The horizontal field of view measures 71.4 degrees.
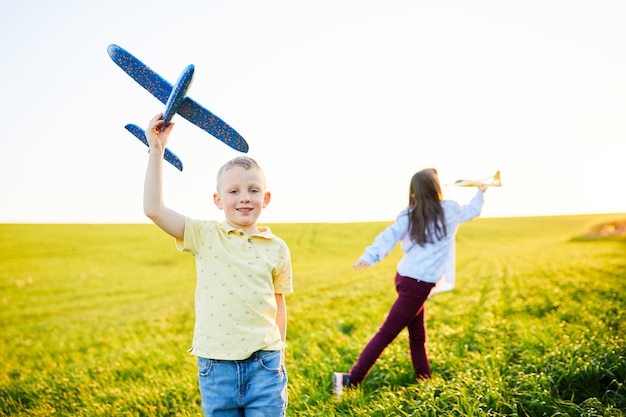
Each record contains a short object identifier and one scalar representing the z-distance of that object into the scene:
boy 2.60
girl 4.32
